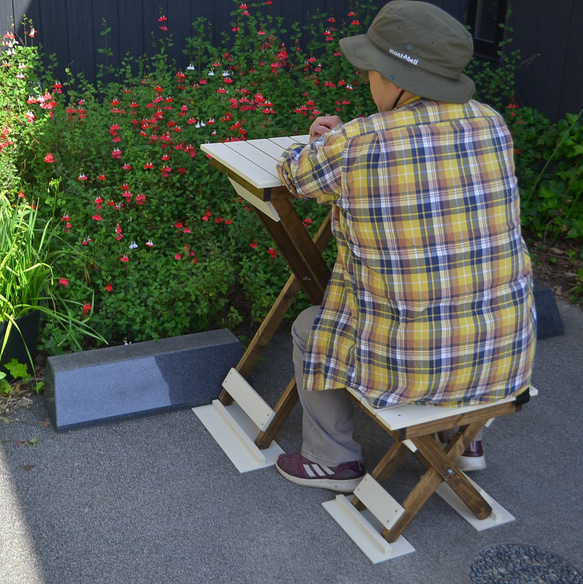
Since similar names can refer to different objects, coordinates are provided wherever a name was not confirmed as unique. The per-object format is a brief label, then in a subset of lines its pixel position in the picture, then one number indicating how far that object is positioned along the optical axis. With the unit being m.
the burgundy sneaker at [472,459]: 3.05
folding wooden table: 2.73
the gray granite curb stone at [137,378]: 3.22
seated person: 2.25
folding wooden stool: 2.51
